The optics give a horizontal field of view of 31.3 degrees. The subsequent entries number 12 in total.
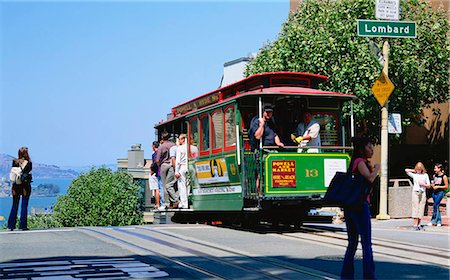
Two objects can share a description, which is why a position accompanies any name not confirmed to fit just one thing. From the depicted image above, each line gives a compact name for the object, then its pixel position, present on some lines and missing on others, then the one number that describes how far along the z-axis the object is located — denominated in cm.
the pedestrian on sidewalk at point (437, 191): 1950
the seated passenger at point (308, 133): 1644
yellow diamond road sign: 2188
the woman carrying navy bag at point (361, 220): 924
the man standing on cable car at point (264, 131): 1564
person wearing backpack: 1761
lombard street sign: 1947
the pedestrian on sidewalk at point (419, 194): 1850
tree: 2897
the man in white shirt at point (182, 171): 1942
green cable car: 1589
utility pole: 2277
